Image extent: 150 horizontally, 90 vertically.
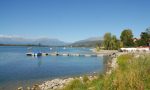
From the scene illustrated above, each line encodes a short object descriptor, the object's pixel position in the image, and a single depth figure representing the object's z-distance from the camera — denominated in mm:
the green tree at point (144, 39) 55093
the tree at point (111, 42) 59358
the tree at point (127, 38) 57999
